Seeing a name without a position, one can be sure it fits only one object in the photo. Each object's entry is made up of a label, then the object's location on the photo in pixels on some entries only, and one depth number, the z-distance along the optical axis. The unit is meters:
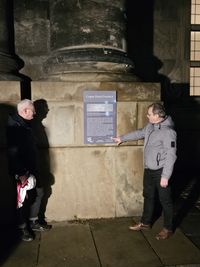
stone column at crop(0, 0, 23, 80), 3.87
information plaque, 3.55
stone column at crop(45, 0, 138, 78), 3.70
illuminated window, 6.21
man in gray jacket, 3.05
